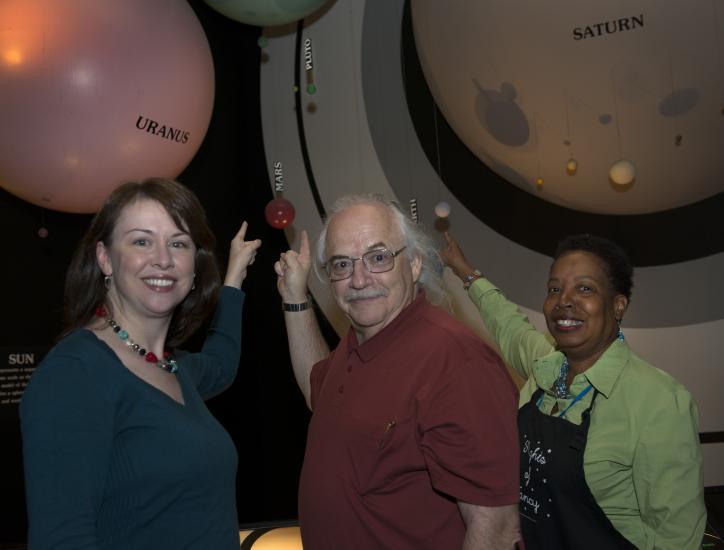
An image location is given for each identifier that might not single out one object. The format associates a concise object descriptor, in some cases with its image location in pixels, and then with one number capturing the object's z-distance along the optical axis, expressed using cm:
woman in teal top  99
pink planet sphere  190
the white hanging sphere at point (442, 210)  265
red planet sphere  244
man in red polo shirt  119
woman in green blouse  144
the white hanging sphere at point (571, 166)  220
